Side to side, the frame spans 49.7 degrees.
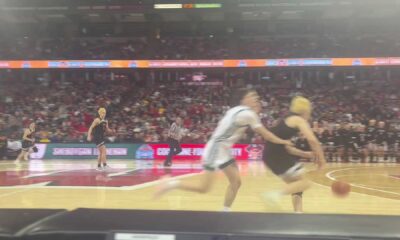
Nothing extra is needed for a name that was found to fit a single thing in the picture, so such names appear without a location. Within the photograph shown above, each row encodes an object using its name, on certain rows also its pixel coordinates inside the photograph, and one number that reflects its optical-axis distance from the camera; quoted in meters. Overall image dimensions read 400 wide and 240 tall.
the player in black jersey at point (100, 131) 13.65
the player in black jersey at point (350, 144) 19.45
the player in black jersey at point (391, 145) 19.62
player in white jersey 5.55
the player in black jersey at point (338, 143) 19.59
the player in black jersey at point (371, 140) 19.62
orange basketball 6.08
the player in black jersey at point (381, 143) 19.68
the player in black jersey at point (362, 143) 19.51
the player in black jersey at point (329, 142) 19.59
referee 15.77
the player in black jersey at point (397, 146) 19.50
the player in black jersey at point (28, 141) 18.89
